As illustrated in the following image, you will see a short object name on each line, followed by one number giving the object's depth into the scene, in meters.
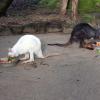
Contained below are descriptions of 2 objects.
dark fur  9.28
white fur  7.60
